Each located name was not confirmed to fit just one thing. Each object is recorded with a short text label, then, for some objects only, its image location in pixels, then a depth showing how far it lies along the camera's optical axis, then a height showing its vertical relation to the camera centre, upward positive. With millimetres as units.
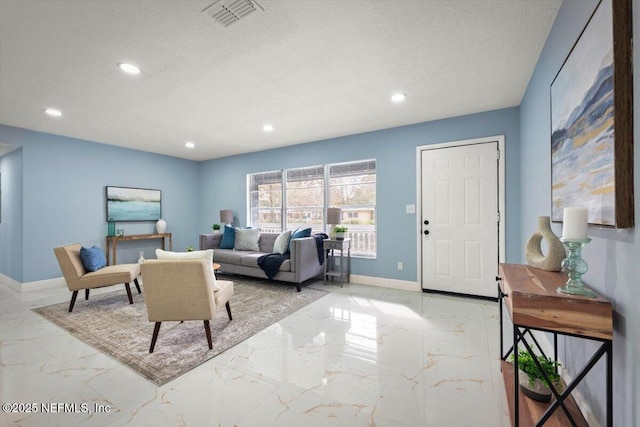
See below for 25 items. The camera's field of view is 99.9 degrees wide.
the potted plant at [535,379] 1444 -914
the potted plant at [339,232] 4262 -304
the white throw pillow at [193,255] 2342 -370
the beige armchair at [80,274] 3178 -731
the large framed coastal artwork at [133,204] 4977 +192
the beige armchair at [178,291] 2146 -637
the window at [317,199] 4477 +267
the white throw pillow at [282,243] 4389 -507
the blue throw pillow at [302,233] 4402 -330
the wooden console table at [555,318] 1022 -430
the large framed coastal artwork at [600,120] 995 +408
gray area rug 2131 -1156
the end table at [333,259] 4203 -786
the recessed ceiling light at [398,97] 2991 +1310
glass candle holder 1111 -241
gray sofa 3938 -738
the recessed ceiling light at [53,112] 3309 +1289
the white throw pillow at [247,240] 5109 -510
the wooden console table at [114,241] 4836 -493
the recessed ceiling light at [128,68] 2333 +1295
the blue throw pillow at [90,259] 3328 -565
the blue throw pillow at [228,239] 5223 -500
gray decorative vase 1494 -222
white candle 1091 -46
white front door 3480 -88
